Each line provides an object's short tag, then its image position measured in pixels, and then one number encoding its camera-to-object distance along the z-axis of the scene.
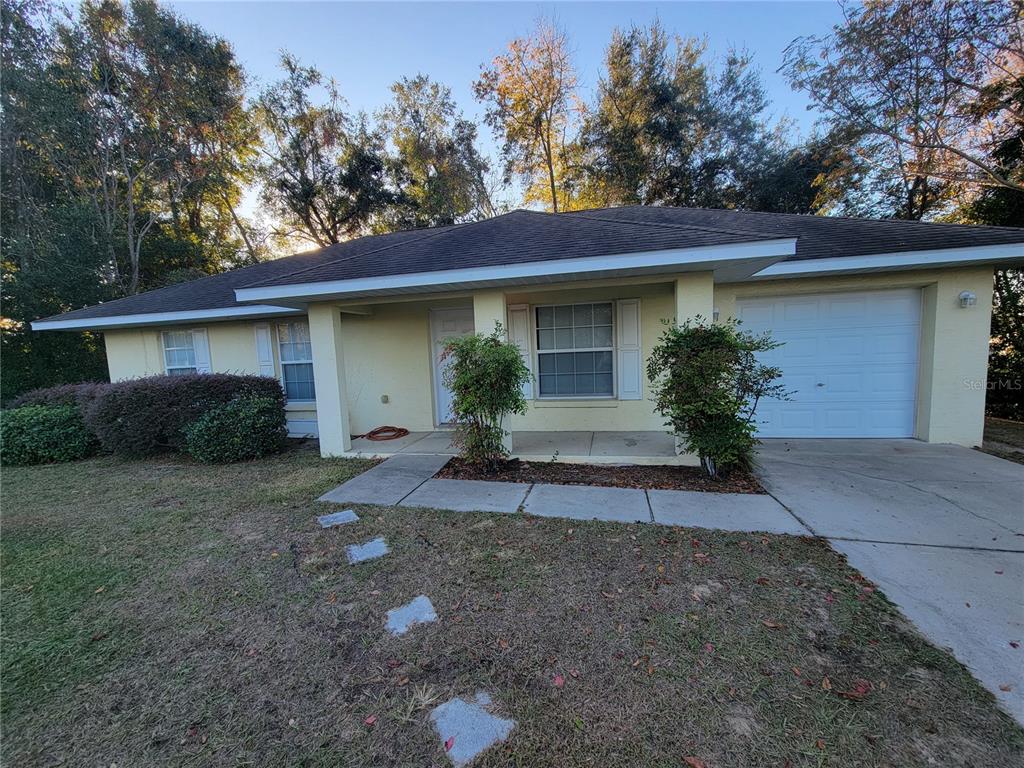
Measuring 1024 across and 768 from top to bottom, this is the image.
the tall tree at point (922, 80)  7.65
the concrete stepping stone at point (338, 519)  3.72
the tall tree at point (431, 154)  17.31
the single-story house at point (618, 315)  5.03
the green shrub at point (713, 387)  4.30
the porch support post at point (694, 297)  4.88
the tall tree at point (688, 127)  14.68
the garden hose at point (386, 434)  7.13
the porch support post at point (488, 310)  5.34
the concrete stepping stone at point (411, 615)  2.34
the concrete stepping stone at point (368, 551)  3.11
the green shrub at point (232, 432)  5.93
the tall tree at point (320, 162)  16.78
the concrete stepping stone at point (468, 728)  1.61
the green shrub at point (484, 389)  4.84
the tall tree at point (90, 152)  10.72
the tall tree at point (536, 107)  15.59
